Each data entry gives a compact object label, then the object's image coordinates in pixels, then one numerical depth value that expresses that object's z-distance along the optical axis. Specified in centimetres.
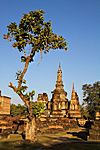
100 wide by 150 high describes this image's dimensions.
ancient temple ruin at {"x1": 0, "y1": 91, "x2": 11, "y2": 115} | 2829
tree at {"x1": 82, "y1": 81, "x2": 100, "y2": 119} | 4154
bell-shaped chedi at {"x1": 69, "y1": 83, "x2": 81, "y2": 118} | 2862
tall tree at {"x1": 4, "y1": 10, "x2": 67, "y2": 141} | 1233
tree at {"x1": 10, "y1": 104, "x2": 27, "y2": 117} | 4490
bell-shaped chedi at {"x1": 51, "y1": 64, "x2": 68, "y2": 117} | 2850
